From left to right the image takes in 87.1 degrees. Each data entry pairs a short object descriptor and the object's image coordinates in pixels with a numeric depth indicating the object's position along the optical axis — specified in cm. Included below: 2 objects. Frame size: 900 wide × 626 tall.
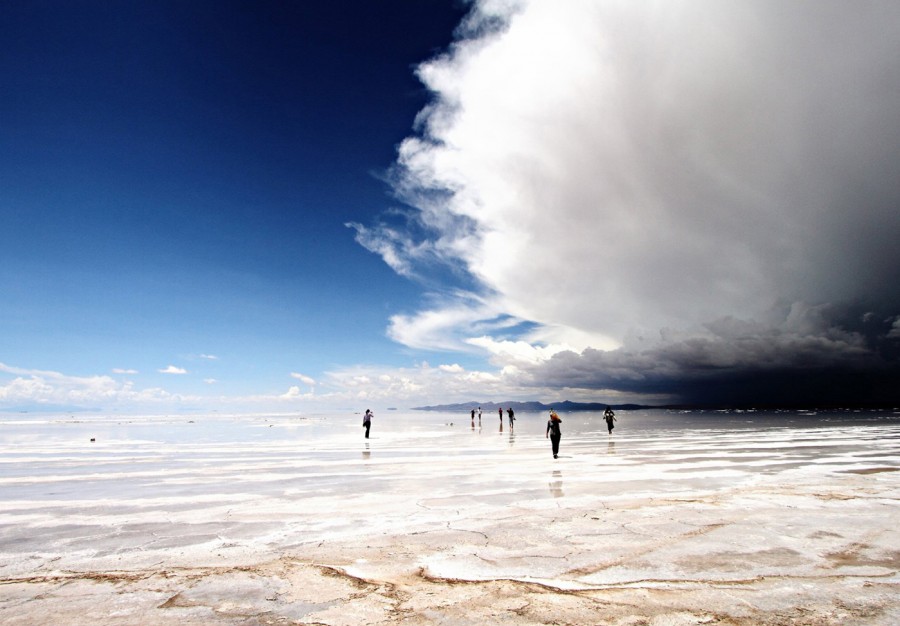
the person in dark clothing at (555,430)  2086
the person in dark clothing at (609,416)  3627
